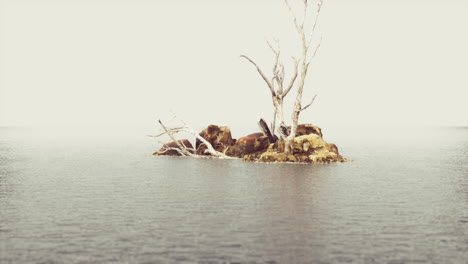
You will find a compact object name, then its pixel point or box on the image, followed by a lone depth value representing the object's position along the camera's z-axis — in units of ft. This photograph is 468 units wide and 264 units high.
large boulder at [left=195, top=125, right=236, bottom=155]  209.05
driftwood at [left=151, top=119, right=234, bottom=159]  200.63
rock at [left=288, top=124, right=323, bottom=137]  198.80
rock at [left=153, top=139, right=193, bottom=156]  220.23
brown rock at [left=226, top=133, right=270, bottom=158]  200.44
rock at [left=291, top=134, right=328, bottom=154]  184.34
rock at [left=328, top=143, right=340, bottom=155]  188.41
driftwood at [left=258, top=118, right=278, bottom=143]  200.44
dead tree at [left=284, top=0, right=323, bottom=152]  185.20
